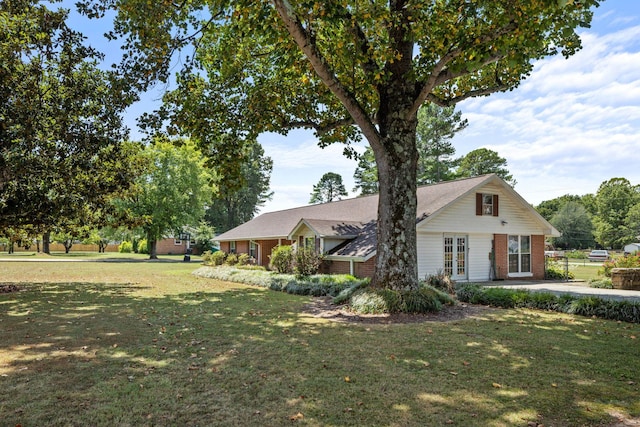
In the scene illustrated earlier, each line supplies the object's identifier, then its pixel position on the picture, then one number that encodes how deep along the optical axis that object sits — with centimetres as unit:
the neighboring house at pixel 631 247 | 5694
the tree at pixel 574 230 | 6950
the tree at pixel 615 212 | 6556
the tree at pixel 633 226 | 6244
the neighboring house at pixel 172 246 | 5806
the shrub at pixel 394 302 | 997
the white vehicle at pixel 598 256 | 4835
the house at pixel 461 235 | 1805
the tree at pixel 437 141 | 4494
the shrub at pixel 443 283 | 1343
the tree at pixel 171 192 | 3894
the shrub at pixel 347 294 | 1159
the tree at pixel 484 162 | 5234
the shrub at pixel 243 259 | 2641
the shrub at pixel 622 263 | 1709
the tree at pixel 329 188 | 6762
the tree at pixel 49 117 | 1085
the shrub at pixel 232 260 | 2750
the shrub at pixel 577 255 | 5309
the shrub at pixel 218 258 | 2833
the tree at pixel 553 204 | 8688
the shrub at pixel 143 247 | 5512
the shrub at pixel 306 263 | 1855
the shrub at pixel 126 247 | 5638
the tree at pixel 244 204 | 6444
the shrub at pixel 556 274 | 2156
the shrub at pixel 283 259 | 2036
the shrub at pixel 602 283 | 1703
